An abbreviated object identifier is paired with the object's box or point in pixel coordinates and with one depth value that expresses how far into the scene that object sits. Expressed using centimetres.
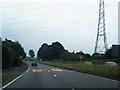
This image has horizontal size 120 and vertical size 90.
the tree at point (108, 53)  9061
